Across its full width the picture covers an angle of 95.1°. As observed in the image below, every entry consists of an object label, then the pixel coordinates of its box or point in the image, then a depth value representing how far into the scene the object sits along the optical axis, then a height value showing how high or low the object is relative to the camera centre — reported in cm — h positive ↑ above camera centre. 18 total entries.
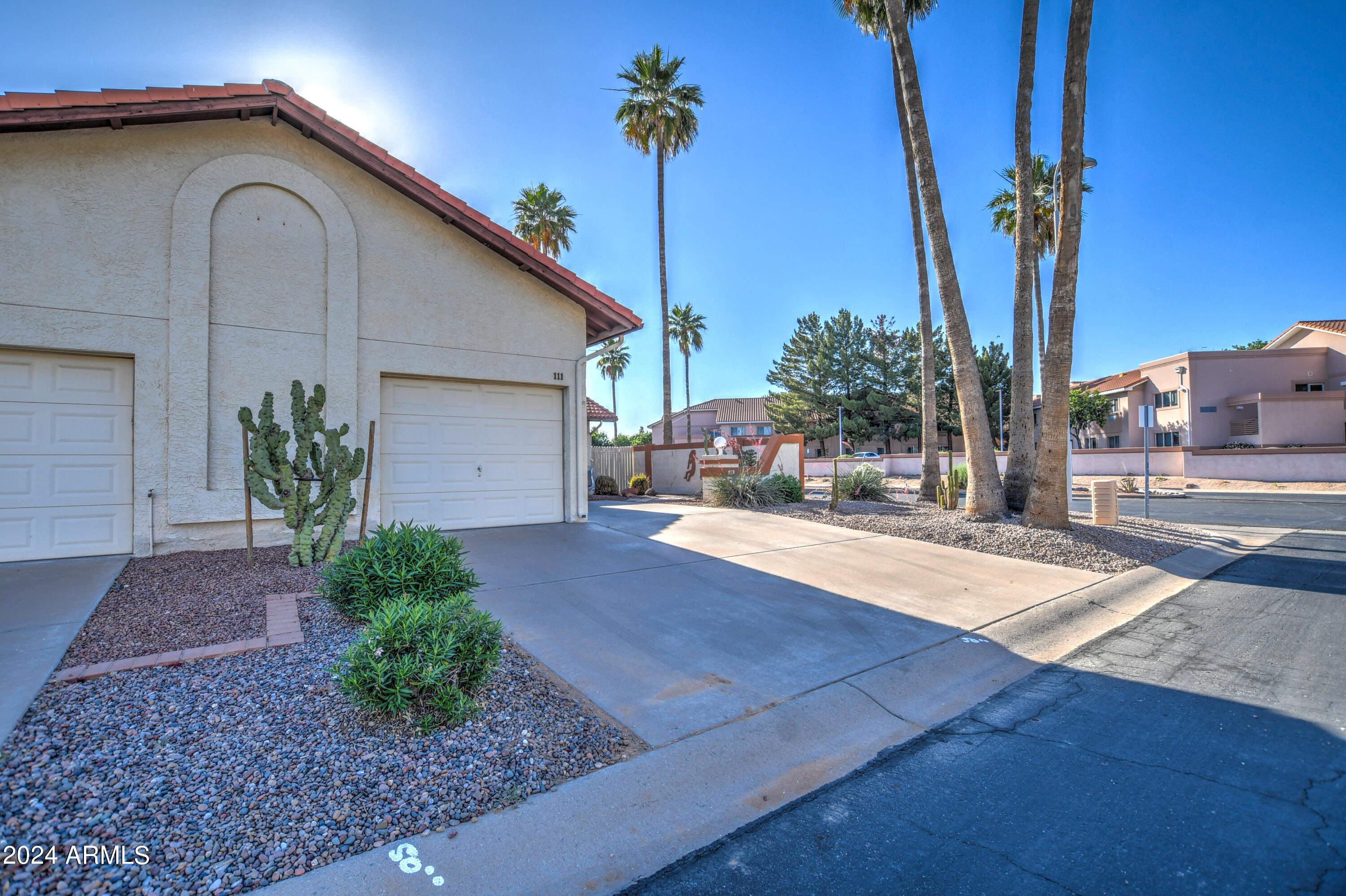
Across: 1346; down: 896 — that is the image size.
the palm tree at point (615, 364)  5719 +885
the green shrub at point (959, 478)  1296 -49
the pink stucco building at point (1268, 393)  3128 +349
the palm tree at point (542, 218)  3002 +1180
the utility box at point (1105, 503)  1113 -85
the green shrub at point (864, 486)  1548 -73
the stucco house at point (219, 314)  712 +197
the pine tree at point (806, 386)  4322 +507
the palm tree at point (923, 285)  1508 +418
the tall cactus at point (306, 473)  669 -16
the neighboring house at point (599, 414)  2264 +163
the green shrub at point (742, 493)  1392 -81
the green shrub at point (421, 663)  349 -120
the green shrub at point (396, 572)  501 -94
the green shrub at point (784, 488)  1421 -74
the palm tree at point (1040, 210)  2339 +977
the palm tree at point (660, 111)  2223 +1272
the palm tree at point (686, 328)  5078 +1078
